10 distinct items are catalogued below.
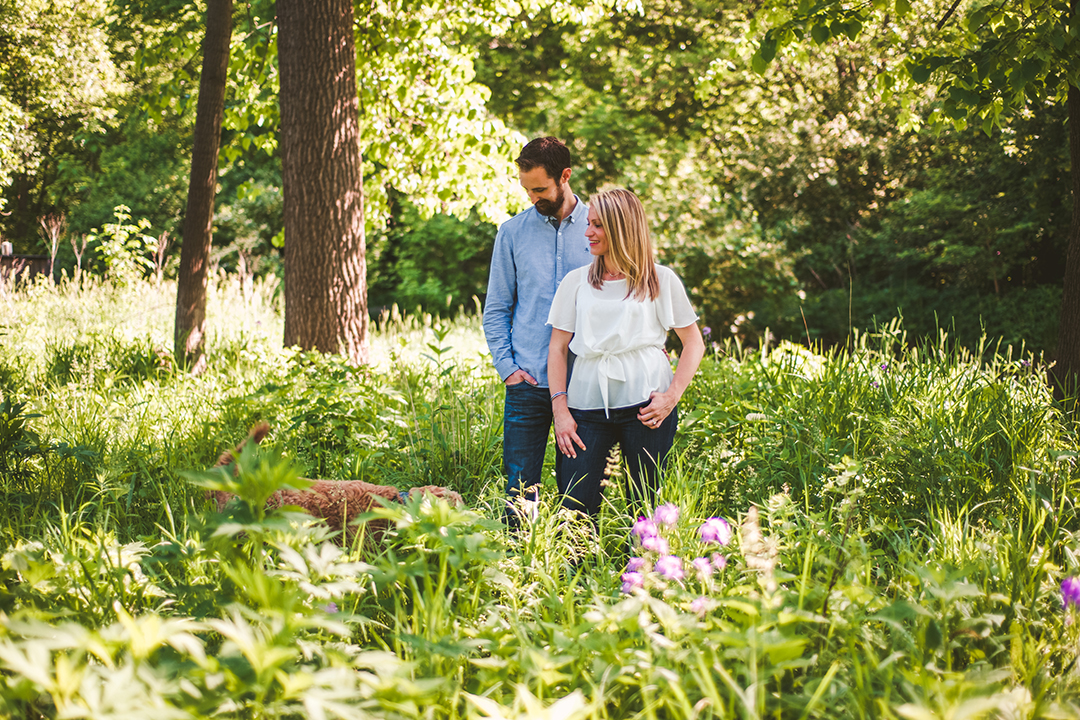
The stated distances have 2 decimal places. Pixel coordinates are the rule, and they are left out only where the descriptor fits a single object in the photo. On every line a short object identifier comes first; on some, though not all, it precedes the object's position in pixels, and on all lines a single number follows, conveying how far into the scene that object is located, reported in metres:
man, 3.16
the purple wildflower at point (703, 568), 1.87
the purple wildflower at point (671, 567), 1.86
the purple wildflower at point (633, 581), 1.94
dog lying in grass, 2.71
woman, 2.81
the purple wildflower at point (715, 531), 1.96
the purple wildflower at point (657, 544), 1.95
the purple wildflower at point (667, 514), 2.03
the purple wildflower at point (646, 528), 2.02
